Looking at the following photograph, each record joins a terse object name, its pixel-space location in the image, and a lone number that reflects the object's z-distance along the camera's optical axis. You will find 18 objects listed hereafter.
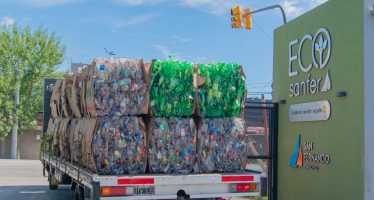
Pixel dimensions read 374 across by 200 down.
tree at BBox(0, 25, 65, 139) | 33.28
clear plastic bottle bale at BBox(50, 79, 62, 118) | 10.31
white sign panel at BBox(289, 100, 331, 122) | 8.15
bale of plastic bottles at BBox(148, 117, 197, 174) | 6.80
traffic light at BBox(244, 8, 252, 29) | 16.74
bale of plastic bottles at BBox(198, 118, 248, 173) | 7.00
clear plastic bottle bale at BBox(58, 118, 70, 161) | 8.93
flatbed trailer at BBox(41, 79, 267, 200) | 6.30
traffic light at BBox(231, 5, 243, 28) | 16.67
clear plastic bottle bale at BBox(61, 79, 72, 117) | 9.33
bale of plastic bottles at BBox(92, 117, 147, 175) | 6.59
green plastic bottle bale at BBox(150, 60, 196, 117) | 6.88
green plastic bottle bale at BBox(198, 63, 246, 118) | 7.07
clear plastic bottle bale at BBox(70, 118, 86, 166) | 7.47
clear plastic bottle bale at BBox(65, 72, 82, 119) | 7.98
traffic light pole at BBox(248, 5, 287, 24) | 16.41
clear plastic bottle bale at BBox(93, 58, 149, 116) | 6.67
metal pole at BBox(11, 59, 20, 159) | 33.31
